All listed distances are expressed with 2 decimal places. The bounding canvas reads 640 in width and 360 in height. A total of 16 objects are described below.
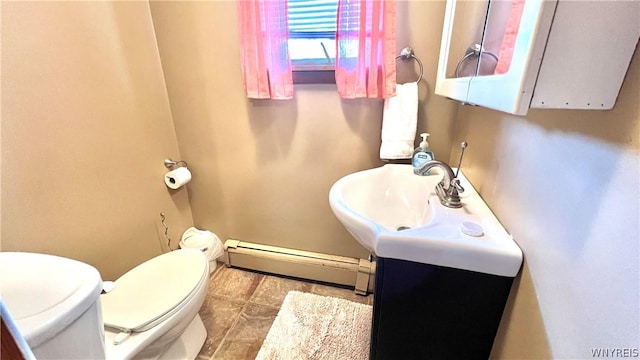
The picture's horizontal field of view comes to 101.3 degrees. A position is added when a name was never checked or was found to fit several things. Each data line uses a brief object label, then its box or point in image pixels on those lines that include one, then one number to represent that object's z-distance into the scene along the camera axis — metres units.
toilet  0.59
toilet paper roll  1.50
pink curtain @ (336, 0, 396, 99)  1.07
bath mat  1.24
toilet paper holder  1.50
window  1.19
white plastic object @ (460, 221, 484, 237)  0.71
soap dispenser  1.13
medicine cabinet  0.39
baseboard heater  1.55
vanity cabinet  0.72
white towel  1.18
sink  0.68
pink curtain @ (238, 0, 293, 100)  1.16
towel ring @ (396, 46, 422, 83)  1.17
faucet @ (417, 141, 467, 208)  0.88
